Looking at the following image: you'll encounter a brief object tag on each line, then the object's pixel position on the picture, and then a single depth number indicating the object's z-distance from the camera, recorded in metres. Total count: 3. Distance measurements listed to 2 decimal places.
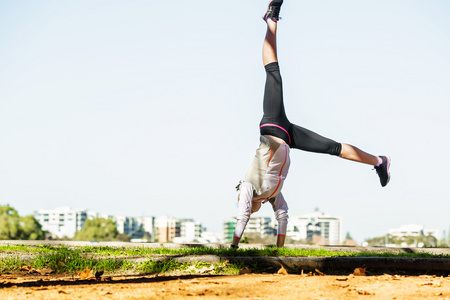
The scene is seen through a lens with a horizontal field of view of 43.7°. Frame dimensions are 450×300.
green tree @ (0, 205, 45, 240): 66.62
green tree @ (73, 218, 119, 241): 90.04
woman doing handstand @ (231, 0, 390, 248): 7.49
